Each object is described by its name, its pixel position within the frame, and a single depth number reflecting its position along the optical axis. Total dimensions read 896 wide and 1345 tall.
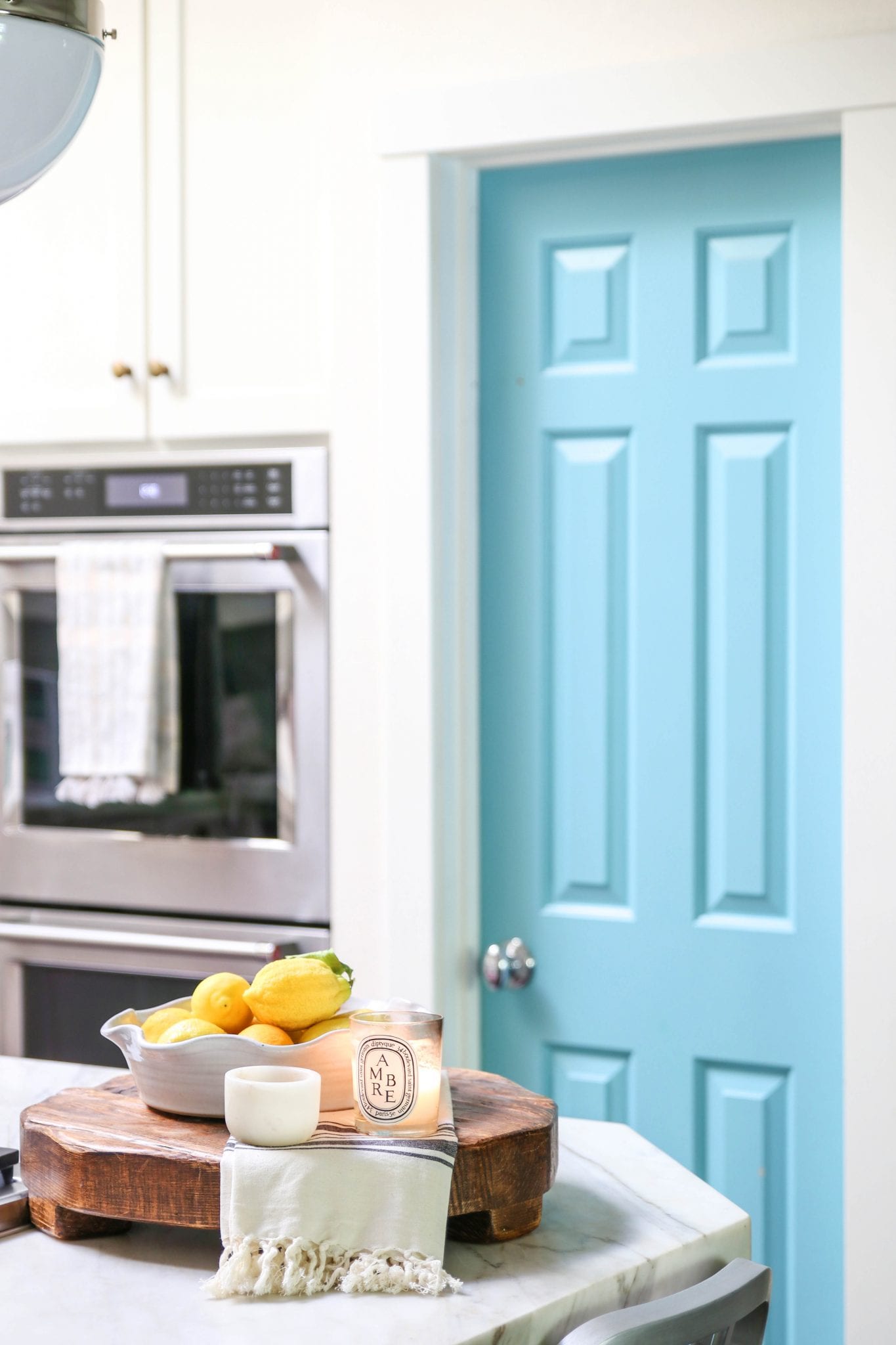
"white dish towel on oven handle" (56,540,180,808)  2.15
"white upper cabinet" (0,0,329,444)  2.11
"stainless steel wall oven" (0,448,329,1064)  2.12
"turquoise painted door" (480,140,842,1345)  1.94
